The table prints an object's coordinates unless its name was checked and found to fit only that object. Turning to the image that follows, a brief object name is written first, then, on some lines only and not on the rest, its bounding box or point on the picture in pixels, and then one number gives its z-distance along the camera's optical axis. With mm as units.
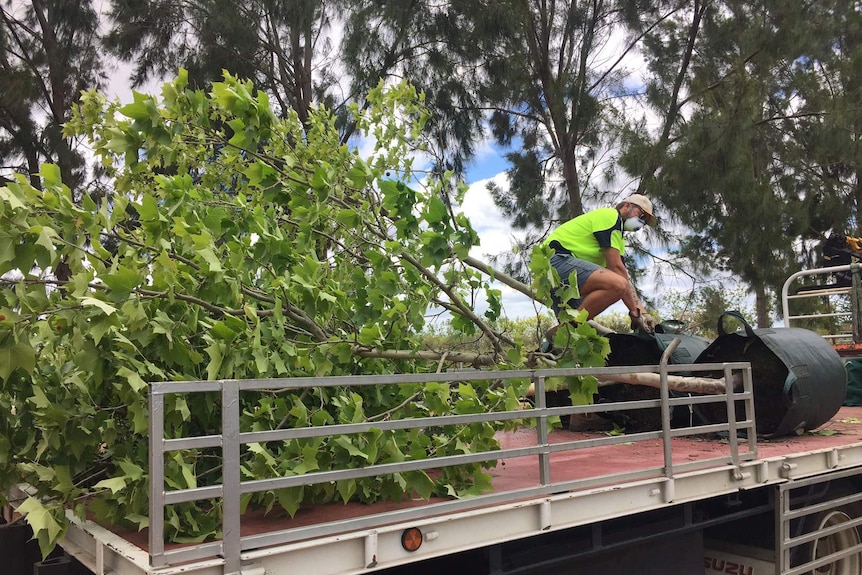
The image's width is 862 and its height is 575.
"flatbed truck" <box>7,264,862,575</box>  2211
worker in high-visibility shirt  5230
